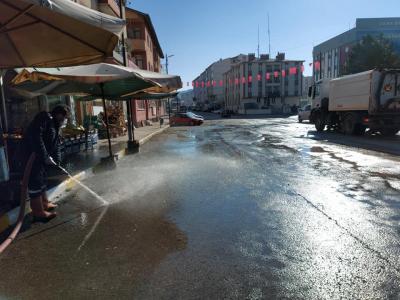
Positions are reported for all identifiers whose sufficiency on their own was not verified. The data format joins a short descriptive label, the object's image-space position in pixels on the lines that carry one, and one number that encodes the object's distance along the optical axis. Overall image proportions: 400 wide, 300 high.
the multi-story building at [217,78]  111.94
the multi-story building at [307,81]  93.20
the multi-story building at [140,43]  34.56
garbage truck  16.94
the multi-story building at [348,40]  81.81
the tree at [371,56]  44.19
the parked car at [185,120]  34.30
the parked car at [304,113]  34.32
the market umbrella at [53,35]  4.86
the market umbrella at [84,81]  7.18
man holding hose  5.07
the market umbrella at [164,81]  10.81
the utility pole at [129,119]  14.20
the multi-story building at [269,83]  83.12
